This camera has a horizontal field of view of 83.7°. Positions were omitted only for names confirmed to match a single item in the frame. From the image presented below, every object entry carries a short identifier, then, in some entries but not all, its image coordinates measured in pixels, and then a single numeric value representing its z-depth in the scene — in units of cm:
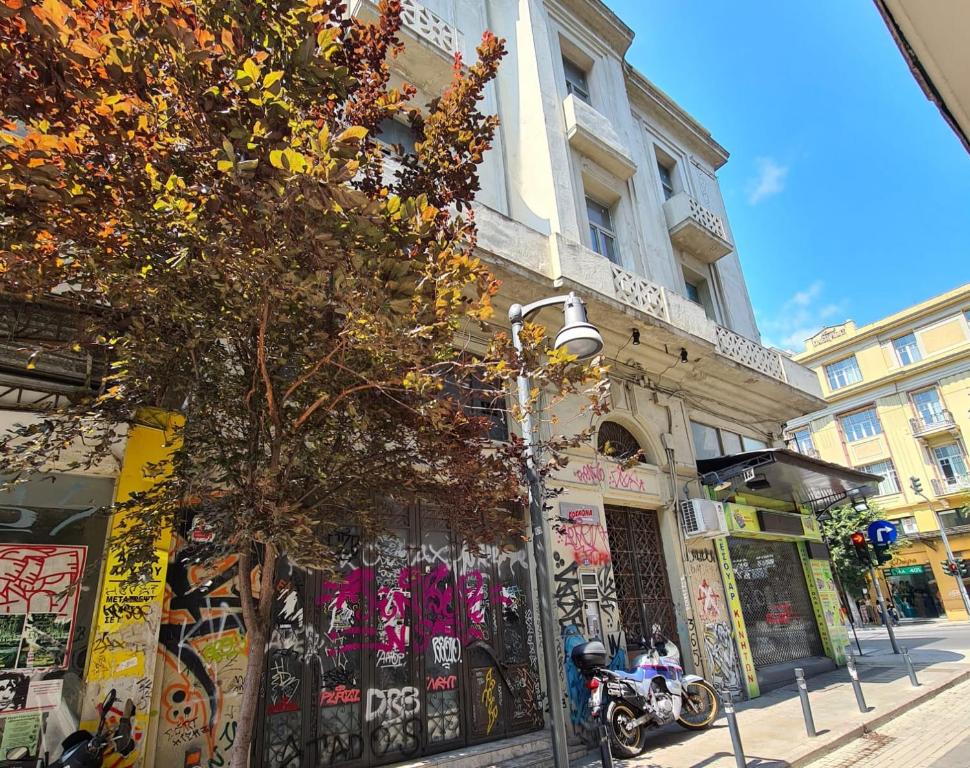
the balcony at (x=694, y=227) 1354
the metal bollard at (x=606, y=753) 517
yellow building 3056
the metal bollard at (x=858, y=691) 788
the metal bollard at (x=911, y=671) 949
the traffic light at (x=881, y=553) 1277
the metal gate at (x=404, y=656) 571
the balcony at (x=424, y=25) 871
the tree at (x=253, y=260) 268
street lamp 476
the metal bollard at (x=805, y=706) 687
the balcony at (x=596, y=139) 1140
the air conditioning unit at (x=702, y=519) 1019
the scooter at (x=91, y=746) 398
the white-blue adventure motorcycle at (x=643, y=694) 677
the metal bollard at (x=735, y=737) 540
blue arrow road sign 1266
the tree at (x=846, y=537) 2561
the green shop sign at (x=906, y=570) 3191
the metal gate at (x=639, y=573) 926
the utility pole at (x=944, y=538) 2766
